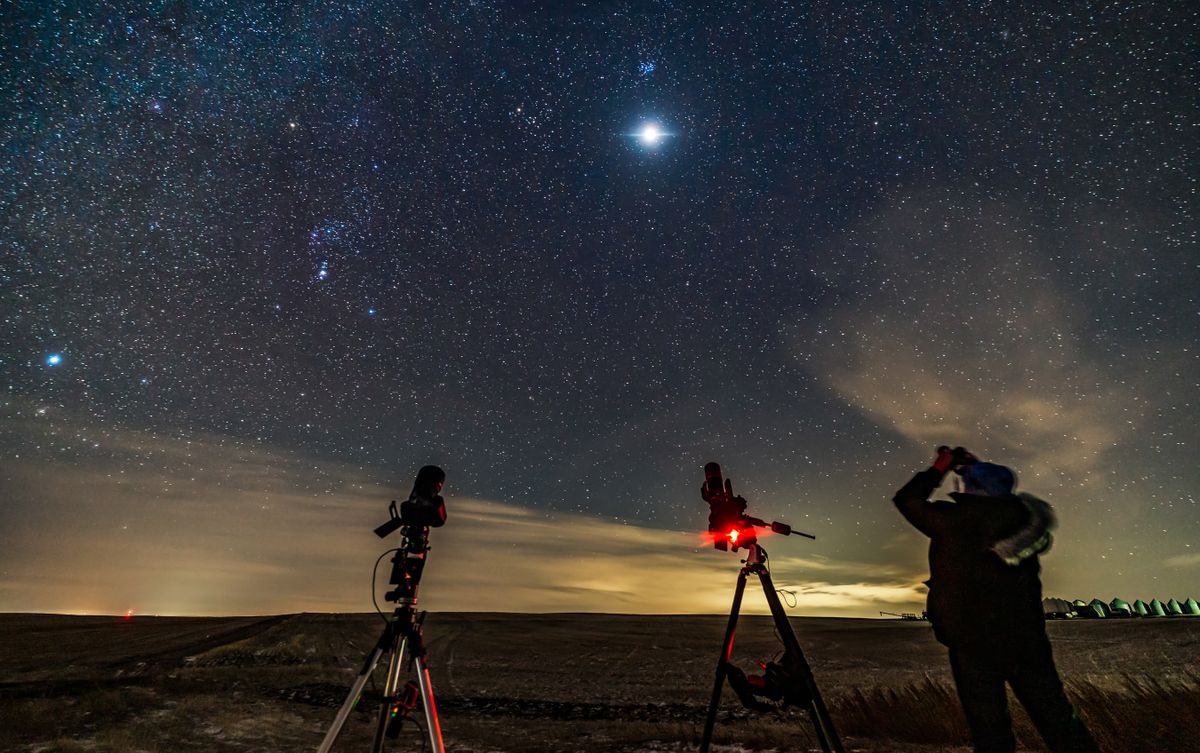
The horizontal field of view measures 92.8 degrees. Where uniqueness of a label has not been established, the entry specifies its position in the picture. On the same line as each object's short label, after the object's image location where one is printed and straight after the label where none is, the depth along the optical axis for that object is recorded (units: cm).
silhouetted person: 303
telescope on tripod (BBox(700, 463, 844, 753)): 337
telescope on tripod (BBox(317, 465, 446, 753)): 333
